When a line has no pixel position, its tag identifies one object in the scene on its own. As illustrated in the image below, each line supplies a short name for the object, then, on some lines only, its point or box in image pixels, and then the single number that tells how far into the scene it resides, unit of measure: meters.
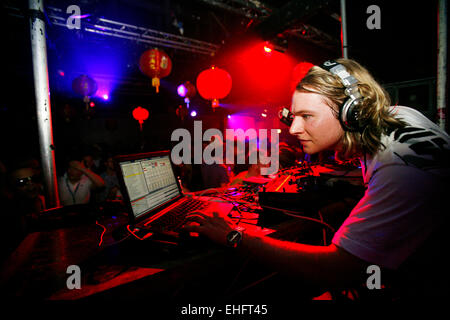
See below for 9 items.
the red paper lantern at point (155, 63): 3.92
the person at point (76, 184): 2.71
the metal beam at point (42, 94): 1.62
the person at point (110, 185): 3.47
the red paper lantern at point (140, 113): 8.37
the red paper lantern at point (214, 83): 3.87
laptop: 0.97
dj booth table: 0.67
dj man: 0.67
